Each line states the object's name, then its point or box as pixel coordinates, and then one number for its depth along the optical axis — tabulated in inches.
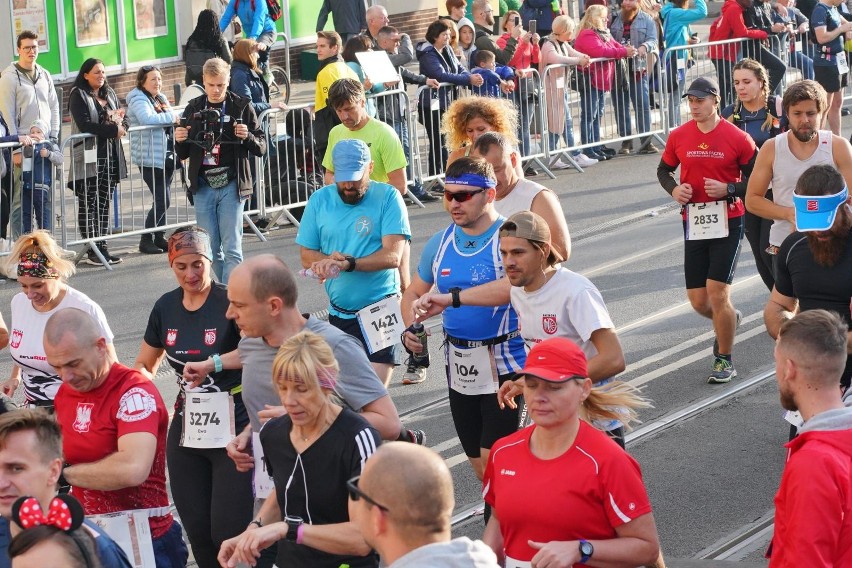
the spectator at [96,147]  528.4
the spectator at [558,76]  687.7
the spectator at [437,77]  636.1
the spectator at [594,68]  704.4
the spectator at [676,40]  745.0
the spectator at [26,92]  535.5
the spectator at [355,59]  612.1
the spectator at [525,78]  675.4
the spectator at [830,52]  730.2
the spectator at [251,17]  778.2
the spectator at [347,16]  829.2
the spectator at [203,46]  717.9
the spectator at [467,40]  692.7
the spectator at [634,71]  720.3
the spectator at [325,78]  551.2
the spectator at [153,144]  548.7
